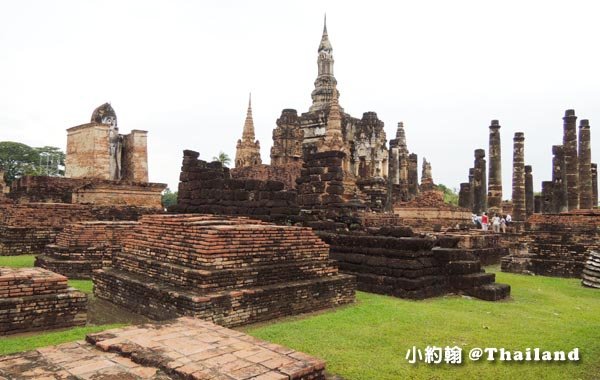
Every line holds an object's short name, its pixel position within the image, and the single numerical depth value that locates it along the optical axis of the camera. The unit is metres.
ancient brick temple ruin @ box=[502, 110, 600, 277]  12.08
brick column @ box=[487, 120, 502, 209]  23.92
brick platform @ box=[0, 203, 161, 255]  11.94
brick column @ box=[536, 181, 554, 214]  25.83
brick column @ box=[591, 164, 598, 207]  31.00
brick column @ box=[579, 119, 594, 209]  23.11
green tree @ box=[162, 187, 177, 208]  68.74
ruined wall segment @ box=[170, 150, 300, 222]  11.48
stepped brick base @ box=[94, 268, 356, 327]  5.81
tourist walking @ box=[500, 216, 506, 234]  21.54
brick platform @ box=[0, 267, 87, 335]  5.44
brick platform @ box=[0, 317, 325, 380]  3.18
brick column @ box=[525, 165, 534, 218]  30.73
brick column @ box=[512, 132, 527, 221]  23.67
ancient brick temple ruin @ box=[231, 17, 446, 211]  31.75
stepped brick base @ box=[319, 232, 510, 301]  8.40
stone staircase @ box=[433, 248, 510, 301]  8.46
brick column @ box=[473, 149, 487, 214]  27.03
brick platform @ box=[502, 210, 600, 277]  12.06
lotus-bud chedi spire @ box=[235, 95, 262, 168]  31.98
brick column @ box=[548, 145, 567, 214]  22.20
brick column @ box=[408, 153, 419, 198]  35.67
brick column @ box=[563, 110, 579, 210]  21.02
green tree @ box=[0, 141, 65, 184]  57.38
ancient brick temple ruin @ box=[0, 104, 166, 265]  12.25
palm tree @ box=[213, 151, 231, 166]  53.58
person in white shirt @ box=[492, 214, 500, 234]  21.56
